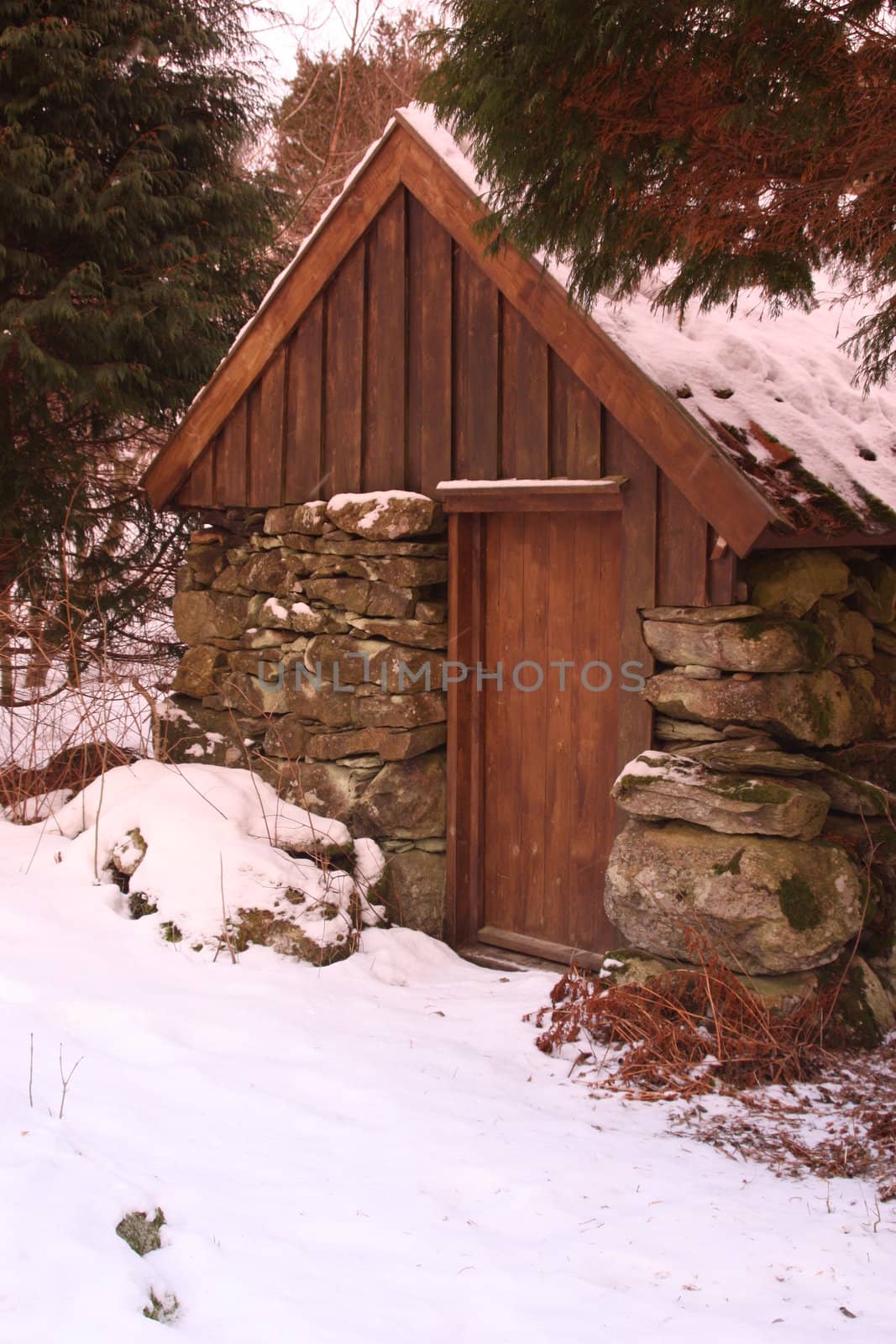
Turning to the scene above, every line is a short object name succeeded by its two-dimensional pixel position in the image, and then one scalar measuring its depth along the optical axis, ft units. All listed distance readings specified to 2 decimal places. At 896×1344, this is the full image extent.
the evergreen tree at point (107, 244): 24.22
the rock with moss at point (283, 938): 17.83
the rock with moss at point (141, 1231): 9.65
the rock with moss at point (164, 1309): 8.80
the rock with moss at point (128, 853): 19.35
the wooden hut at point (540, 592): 15.47
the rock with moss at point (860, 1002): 15.02
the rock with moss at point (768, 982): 14.80
